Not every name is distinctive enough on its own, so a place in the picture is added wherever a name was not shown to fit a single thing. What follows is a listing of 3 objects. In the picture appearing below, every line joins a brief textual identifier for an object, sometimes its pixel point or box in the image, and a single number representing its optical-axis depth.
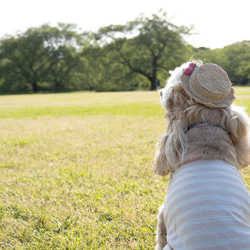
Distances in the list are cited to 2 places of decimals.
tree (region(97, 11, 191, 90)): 52.28
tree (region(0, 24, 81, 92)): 56.75
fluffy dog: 1.33
